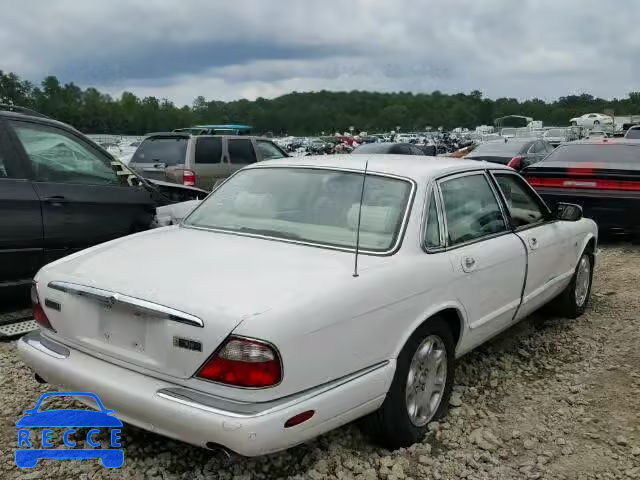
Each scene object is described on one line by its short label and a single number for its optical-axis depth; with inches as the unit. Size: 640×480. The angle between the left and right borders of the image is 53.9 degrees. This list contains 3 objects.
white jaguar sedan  98.9
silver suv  426.9
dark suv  189.9
